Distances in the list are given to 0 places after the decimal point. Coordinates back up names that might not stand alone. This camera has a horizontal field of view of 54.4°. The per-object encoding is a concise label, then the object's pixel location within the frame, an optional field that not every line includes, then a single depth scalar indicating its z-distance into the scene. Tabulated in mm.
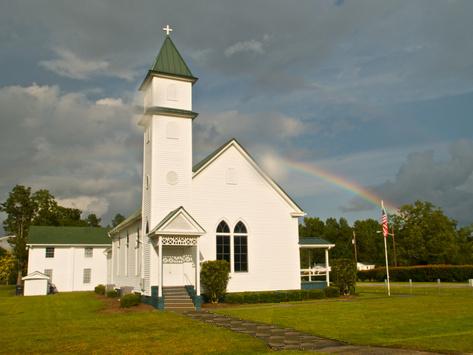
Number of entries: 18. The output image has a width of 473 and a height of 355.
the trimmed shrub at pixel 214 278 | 26109
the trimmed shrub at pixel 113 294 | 35094
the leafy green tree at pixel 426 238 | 75250
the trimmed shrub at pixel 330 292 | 29219
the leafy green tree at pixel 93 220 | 105825
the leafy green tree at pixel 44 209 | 74188
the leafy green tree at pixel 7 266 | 65438
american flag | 31516
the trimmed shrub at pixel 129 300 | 24656
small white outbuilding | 44906
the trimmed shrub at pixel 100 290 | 40503
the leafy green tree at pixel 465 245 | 81650
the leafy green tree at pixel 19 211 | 71625
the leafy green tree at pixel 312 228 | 119812
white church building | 26406
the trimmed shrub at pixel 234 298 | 26016
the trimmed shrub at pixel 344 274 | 29859
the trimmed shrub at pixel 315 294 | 28462
